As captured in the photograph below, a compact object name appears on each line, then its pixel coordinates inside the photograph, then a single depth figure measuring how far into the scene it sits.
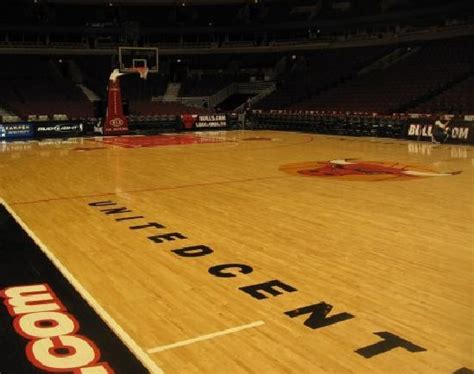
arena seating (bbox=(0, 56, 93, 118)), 29.00
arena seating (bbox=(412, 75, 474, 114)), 22.56
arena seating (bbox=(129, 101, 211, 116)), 30.19
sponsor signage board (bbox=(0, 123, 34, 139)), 22.91
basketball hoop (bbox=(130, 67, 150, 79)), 26.88
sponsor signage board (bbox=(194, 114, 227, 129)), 28.19
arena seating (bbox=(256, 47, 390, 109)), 33.06
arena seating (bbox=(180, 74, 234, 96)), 37.69
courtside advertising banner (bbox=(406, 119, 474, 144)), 19.44
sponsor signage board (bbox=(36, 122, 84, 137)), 23.89
